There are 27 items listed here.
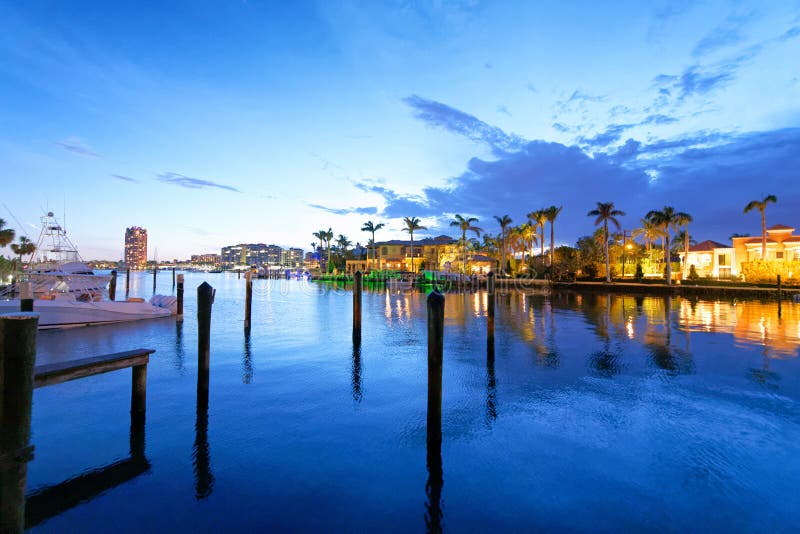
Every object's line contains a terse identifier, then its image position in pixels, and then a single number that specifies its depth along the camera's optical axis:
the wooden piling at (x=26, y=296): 15.89
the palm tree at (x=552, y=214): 72.88
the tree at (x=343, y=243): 126.62
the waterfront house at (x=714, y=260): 60.97
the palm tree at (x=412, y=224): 91.00
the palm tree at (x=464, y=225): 84.31
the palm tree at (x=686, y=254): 60.23
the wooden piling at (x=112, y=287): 35.14
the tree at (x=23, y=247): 74.88
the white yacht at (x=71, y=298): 23.28
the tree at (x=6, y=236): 58.75
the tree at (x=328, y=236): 121.72
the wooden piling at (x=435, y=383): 7.83
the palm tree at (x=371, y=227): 101.37
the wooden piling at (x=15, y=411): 4.27
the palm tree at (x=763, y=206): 52.46
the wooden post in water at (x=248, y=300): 23.34
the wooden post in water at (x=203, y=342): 10.22
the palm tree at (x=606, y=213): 61.72
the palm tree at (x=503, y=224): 80.94
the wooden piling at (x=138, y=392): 9.15
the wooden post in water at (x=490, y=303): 16.12
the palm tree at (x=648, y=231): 64.50
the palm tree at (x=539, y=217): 74.98
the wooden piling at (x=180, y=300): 27.36
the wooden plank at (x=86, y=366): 6.62
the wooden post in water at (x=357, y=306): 19.20
